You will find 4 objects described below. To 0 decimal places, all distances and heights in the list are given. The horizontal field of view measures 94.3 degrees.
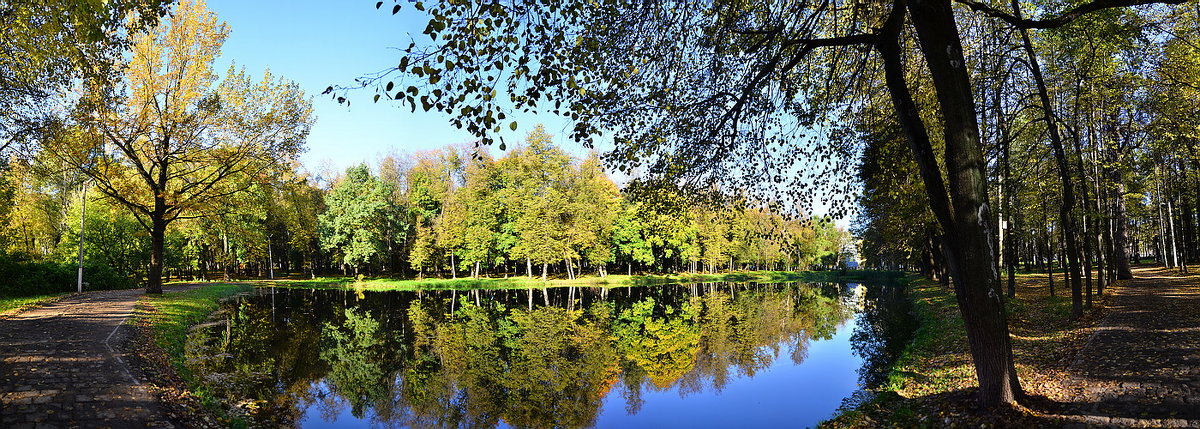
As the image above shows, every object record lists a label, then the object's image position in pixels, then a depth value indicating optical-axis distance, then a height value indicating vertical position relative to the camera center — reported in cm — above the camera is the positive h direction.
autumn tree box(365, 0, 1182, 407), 540 +202
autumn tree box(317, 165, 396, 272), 5075 +362
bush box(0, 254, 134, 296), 2381 -34
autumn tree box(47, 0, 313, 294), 2181 +562
